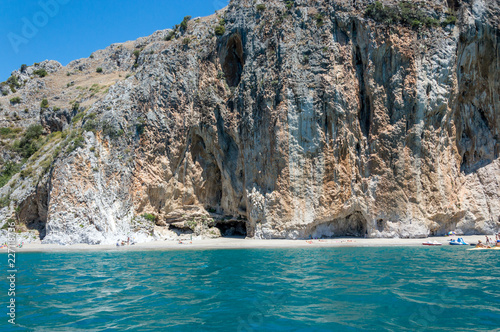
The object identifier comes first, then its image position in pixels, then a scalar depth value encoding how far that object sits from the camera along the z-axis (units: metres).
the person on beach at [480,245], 24.61
